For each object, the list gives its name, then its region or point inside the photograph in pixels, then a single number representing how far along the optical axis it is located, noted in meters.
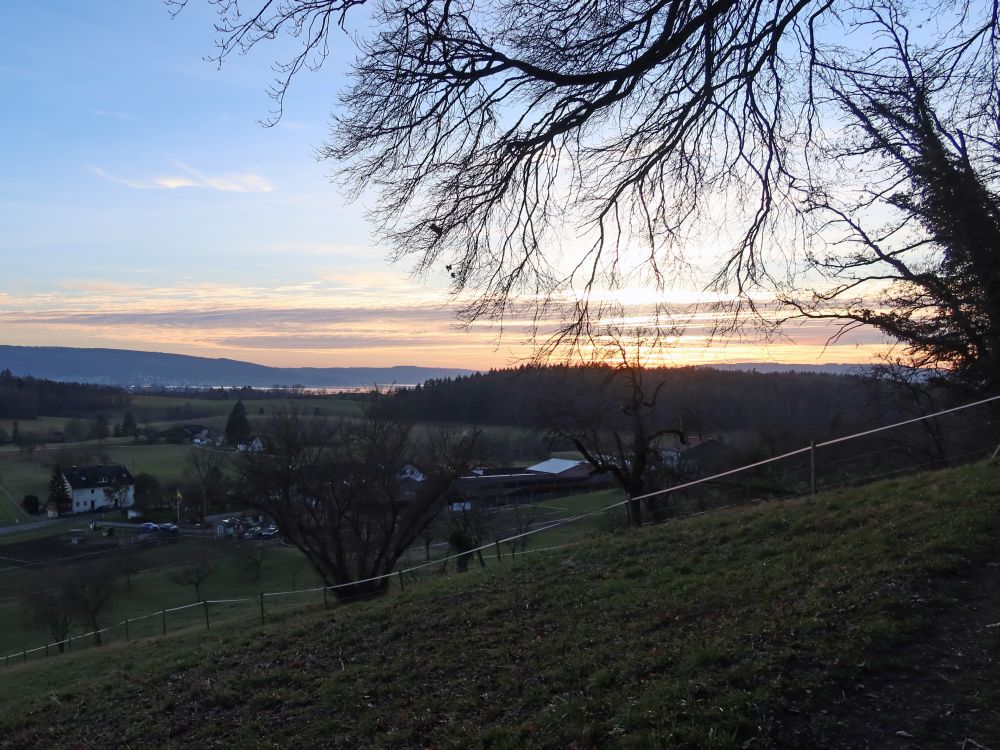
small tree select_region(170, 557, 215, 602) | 33.31
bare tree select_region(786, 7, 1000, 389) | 10.02
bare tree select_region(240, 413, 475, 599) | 23.67
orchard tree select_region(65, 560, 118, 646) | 28.45
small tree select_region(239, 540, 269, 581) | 35.21
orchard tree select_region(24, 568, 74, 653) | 28.23
